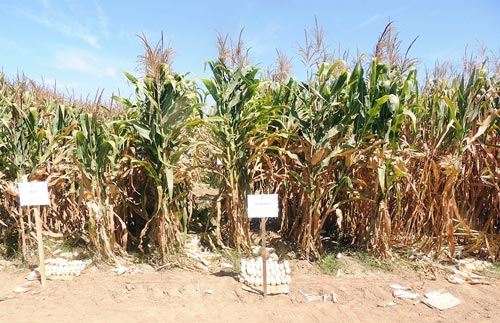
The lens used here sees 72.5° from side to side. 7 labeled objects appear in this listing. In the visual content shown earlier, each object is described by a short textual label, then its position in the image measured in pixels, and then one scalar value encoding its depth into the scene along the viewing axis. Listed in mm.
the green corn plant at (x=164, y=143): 3182
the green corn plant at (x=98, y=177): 3283
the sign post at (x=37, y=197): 3014
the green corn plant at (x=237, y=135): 3420
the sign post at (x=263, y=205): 2764
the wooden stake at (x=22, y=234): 3449
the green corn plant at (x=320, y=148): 3201
